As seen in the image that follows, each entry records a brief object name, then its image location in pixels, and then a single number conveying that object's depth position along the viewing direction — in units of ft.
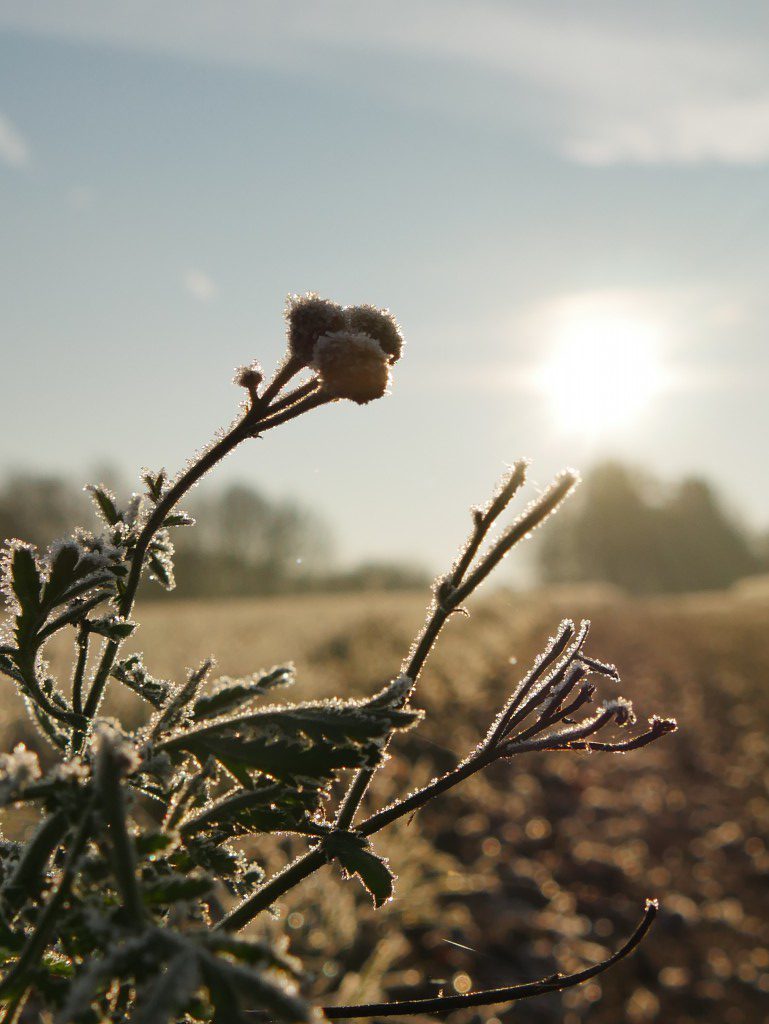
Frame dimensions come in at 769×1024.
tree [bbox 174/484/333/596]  147.13
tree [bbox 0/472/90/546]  110.52
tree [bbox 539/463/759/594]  191.52
